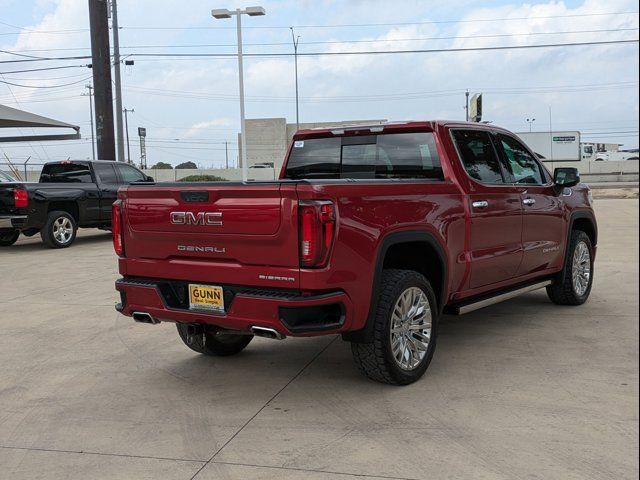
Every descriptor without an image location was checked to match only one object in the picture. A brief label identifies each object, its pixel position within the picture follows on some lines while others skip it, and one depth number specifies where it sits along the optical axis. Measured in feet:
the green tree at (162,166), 222.48
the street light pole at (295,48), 121.37
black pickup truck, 42.65
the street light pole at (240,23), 79.97
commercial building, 250.57
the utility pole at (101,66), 63.26
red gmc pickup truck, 12.84
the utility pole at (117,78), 88.63
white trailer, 178.91
